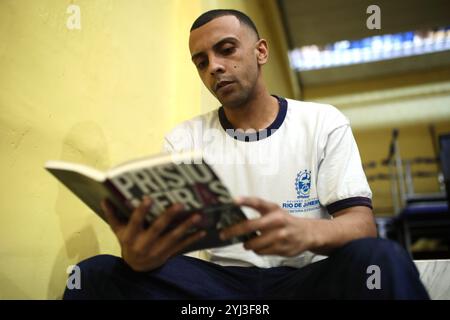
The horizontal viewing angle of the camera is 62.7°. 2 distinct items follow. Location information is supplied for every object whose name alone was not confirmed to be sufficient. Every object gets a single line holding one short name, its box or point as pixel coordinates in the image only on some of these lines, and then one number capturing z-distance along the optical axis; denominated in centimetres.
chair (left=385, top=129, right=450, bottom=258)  250
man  58
